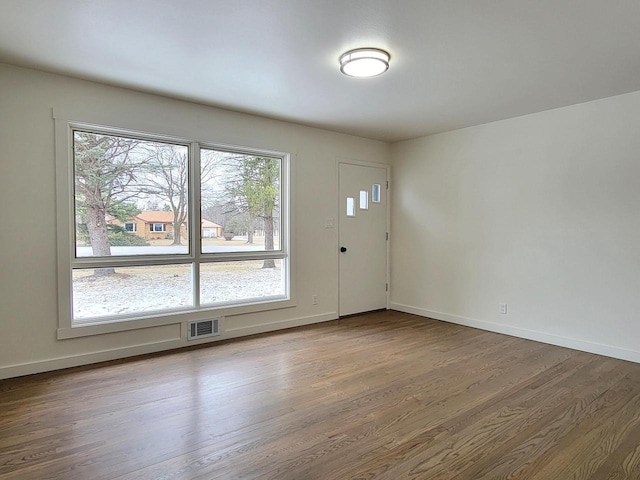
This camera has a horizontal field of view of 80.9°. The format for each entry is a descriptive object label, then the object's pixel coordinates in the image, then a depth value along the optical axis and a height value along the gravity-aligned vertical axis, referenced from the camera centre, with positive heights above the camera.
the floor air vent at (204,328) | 3.99 -1.05
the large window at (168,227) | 3.45 +0.05
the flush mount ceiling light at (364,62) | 2.73 +1.28
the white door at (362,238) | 5.29 -0.08
